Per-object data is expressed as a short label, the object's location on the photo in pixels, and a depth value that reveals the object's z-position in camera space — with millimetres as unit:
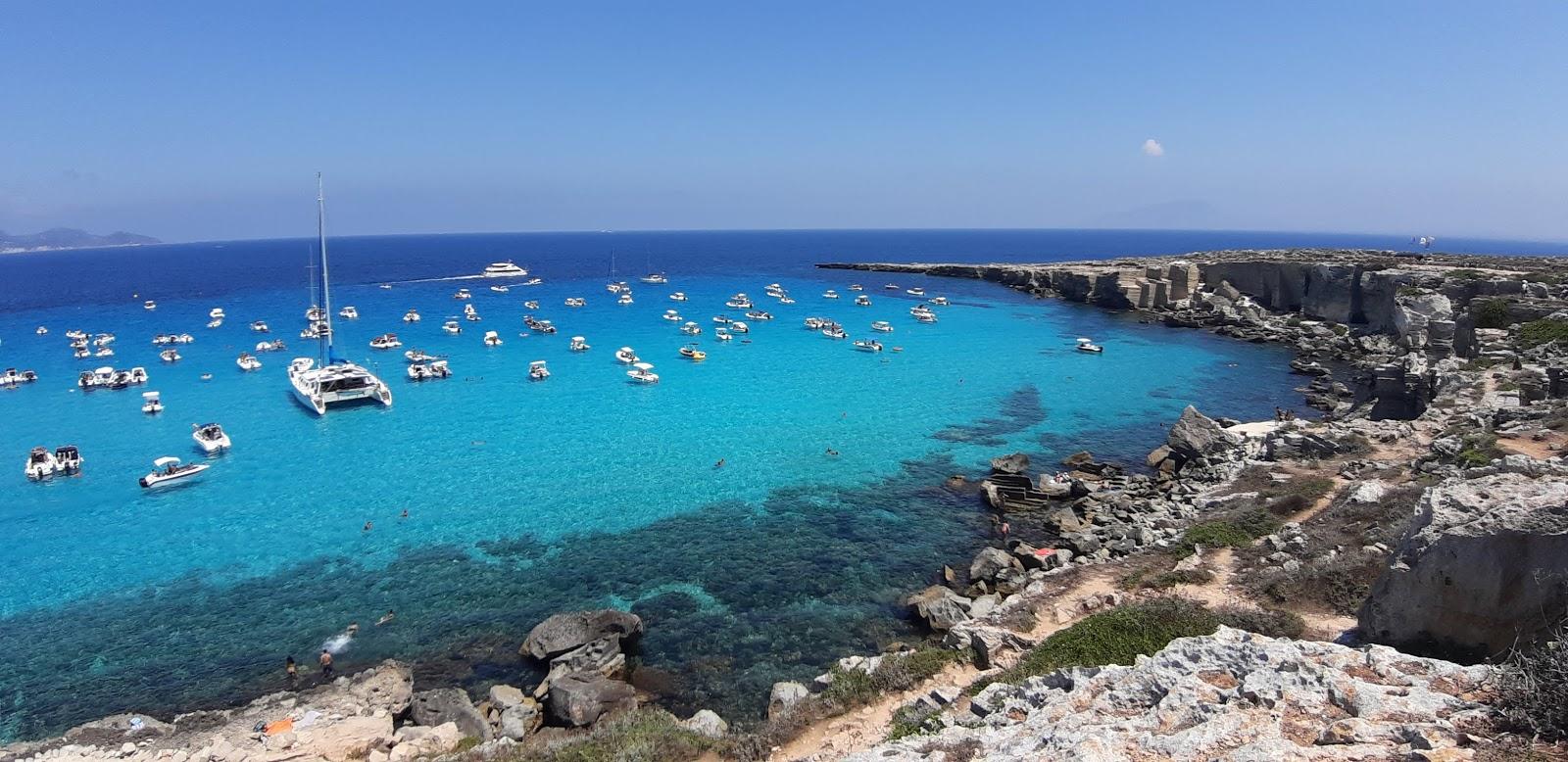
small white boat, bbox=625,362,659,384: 54938
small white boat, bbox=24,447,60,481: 35562
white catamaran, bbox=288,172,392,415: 47375
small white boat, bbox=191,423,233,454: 39000
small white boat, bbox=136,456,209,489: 34688
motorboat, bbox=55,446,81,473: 36219
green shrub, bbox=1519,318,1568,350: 38538
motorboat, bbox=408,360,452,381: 55562
